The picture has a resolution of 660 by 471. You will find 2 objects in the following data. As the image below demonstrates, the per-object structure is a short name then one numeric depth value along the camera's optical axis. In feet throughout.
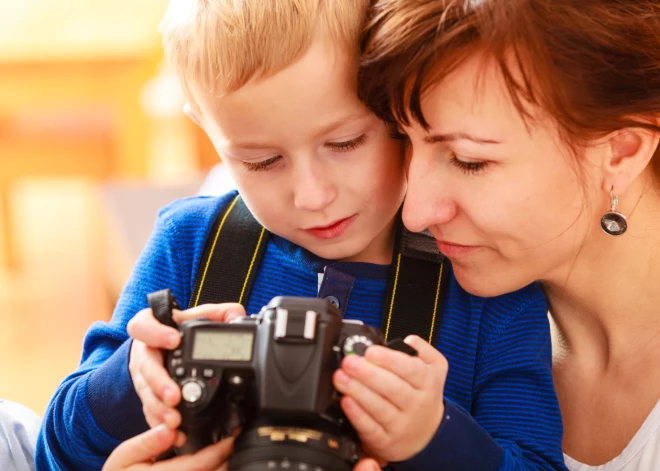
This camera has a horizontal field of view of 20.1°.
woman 3.47
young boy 3.49
